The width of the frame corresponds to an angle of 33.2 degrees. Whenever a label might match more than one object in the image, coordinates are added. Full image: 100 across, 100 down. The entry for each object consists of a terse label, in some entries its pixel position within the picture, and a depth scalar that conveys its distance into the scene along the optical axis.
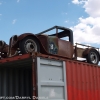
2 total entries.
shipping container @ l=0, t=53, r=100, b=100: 4.59
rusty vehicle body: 5.35
